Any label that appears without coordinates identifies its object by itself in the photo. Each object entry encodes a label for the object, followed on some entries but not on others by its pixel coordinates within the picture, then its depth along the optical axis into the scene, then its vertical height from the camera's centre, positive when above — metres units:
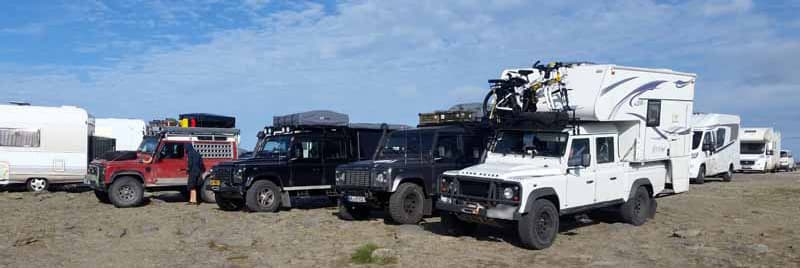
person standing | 16.78 -0.95
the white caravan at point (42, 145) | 19.80 -0.50
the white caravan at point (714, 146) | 23.80 -0.18
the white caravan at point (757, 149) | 32.84 -0.35
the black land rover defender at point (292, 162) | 14.48 -0.65
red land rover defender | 16.20 -0.84
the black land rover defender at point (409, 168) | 12.09 -0.61
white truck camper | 9.68 -0.28
